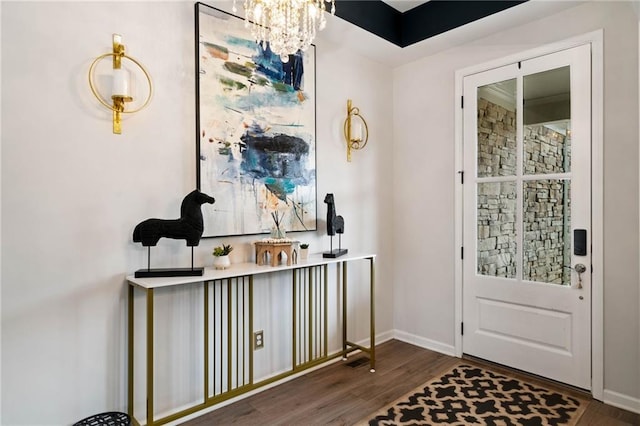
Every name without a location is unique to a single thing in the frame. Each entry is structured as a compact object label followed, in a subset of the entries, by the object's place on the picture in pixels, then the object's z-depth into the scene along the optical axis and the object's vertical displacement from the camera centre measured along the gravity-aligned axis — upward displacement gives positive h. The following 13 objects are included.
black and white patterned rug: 2.21 -1.21
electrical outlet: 2.57 -0.87
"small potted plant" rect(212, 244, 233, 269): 2.23 -0.27
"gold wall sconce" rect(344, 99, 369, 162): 3.19 +0.70
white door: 2.54 -0.04
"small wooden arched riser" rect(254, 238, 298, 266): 2.36 -0.24
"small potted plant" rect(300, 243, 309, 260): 2.62 -0.27
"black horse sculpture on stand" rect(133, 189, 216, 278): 1.97 -0.09
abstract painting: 2.33 +0.55
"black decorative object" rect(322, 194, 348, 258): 2.82 -0.09
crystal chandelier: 1.75 +0.90
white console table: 2.02 -0.77
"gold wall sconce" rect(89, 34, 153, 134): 1.90 +0.64
